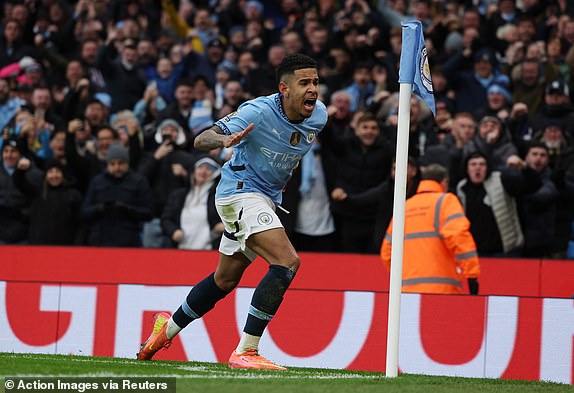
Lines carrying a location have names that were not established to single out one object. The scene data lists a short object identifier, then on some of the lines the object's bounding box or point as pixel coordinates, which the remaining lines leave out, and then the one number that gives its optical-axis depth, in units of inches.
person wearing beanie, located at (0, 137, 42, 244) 586.2
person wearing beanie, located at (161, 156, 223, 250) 546.9
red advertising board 394.0
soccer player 321.1
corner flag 303.0
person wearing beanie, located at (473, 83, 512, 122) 557.0
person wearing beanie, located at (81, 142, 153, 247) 551.5
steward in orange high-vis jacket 420.8
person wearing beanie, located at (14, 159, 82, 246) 565.0
